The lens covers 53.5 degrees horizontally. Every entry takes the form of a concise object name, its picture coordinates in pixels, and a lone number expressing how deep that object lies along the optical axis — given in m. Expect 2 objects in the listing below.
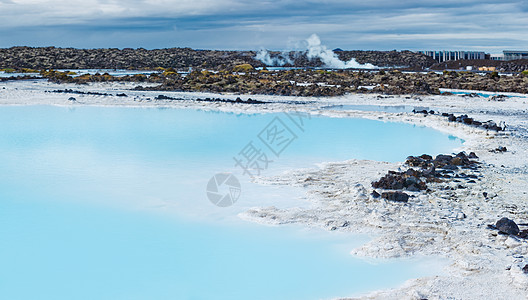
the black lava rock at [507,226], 6.20
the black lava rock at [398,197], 7.63
